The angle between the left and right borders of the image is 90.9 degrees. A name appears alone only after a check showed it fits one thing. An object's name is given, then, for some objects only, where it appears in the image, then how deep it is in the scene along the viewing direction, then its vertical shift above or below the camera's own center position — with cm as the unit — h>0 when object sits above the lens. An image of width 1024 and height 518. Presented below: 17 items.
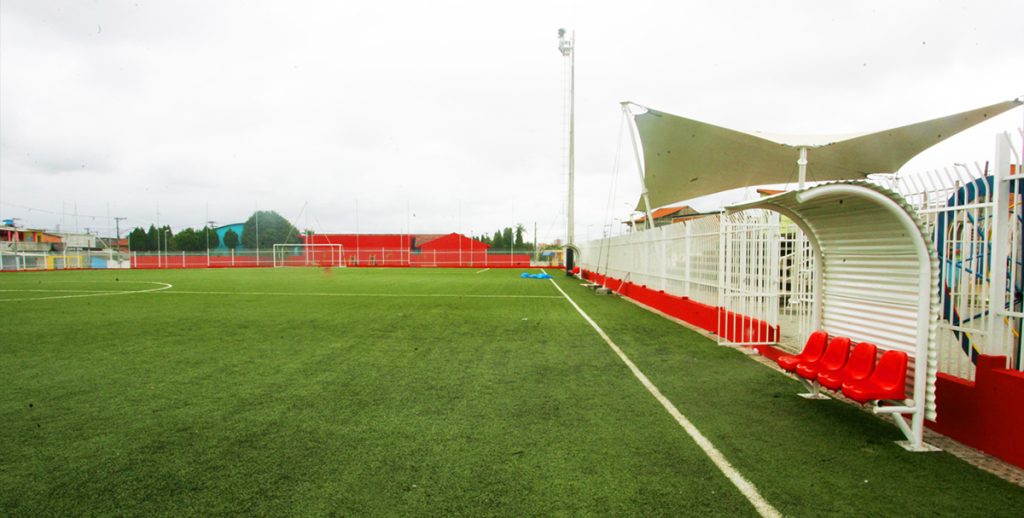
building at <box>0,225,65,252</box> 5989 +91
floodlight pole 3009 +814
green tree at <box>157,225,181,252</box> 6956 +111
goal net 4981 -118
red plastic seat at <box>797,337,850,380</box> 438 -103
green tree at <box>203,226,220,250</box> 6566 +101
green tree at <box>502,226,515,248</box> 7444 +135
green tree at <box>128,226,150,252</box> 7086 +99
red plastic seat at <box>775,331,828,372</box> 470 -103
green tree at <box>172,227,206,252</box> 6748 +93
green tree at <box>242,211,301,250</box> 6506 +191
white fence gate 718 -50
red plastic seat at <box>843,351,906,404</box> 361 -104
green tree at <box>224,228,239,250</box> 5865 +77
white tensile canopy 1030 +220
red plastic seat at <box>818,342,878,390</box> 398 -100
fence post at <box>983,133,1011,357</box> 357 +0
